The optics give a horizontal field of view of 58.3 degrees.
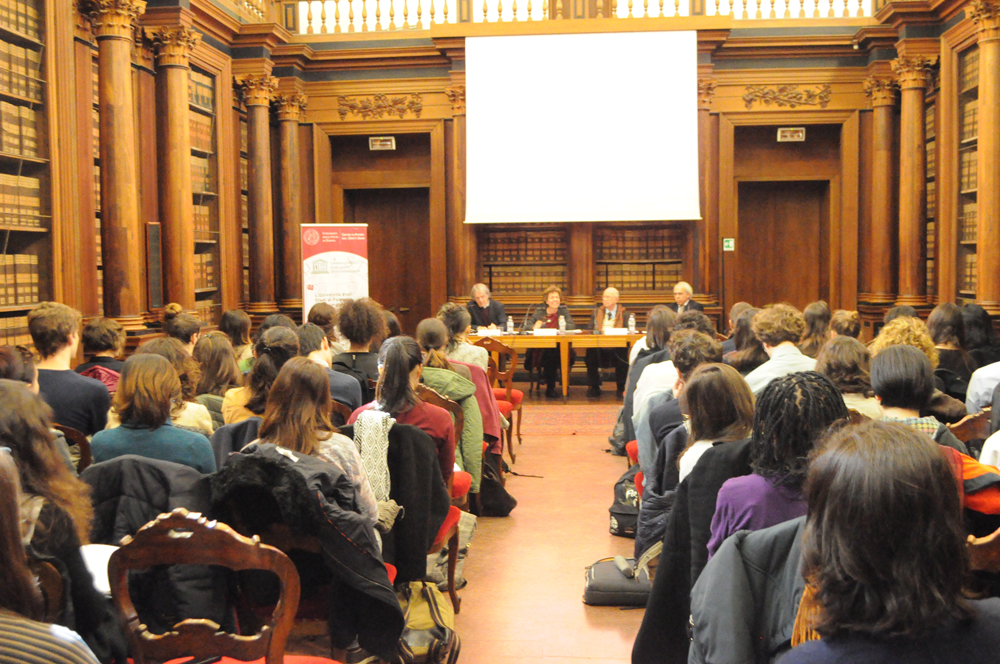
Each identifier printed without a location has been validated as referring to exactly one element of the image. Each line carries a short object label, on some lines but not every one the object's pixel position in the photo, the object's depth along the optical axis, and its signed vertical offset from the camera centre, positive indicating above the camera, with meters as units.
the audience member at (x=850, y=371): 3.33 -0.35
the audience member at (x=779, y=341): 3.93 -0.29
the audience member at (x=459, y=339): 5.64 -0.36
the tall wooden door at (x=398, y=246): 11.26 +0.48
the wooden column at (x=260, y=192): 9.52 +1.01
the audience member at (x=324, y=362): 4.05 -0.38
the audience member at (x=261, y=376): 3.34 -0.34
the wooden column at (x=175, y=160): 7.52 +1.08
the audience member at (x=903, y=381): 2.73 -0.32
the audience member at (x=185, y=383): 3.30 -0.38
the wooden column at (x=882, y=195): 9.77 +0.89
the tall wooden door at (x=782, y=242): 10.81 +0.43
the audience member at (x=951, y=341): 4.66 -0.35
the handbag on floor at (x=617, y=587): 3.74 -1.29
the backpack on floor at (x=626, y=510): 4.68 -1.20
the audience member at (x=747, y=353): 4.54 -0.38
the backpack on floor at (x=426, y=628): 3.09 -1.20
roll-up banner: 8.78 +0.22
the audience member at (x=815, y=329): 5.18 -0.31
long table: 8.73 -0.59
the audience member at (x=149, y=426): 2.71 -0.43
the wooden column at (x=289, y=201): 10.22 +0.97
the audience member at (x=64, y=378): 3.68 -0.37
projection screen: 9.95 +1.72
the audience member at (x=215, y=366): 3.89 -0.35
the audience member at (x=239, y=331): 5.22 -0.26
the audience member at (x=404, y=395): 3.36 -0.42
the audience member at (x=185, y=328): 4.86 -0.23
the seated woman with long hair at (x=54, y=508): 1.73 -0.43
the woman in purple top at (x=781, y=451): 1.90 -0.37
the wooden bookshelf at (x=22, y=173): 5.65 +0.77
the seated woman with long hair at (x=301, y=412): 2.57 -0.37
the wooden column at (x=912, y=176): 9.16 +1.03
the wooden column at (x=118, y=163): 6.58 +0.94
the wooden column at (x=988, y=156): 7.48 +1.01
